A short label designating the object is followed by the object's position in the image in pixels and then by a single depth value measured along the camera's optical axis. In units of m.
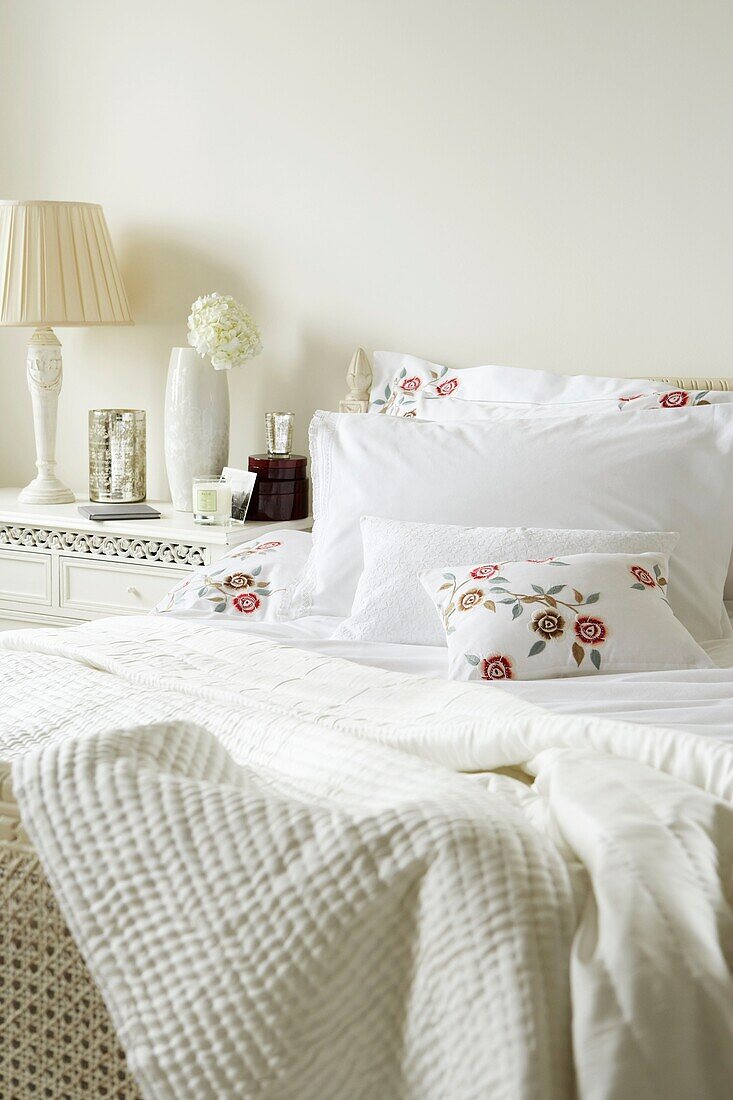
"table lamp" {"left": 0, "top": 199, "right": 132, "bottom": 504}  2.95
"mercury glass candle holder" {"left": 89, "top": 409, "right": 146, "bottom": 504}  3.04
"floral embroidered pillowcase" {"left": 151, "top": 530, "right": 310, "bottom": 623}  2.13
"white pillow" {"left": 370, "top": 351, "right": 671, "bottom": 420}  2.48
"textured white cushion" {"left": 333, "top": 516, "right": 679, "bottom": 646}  1.92
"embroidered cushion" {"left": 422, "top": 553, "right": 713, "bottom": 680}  1.71
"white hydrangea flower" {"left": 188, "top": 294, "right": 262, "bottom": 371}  2.89
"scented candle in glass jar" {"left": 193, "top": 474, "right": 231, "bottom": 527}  2.80
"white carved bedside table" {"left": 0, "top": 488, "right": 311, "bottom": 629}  2.79
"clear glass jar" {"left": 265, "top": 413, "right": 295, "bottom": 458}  2.94
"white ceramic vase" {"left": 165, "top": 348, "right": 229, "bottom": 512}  2.96
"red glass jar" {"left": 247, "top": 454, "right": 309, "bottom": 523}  2.90
